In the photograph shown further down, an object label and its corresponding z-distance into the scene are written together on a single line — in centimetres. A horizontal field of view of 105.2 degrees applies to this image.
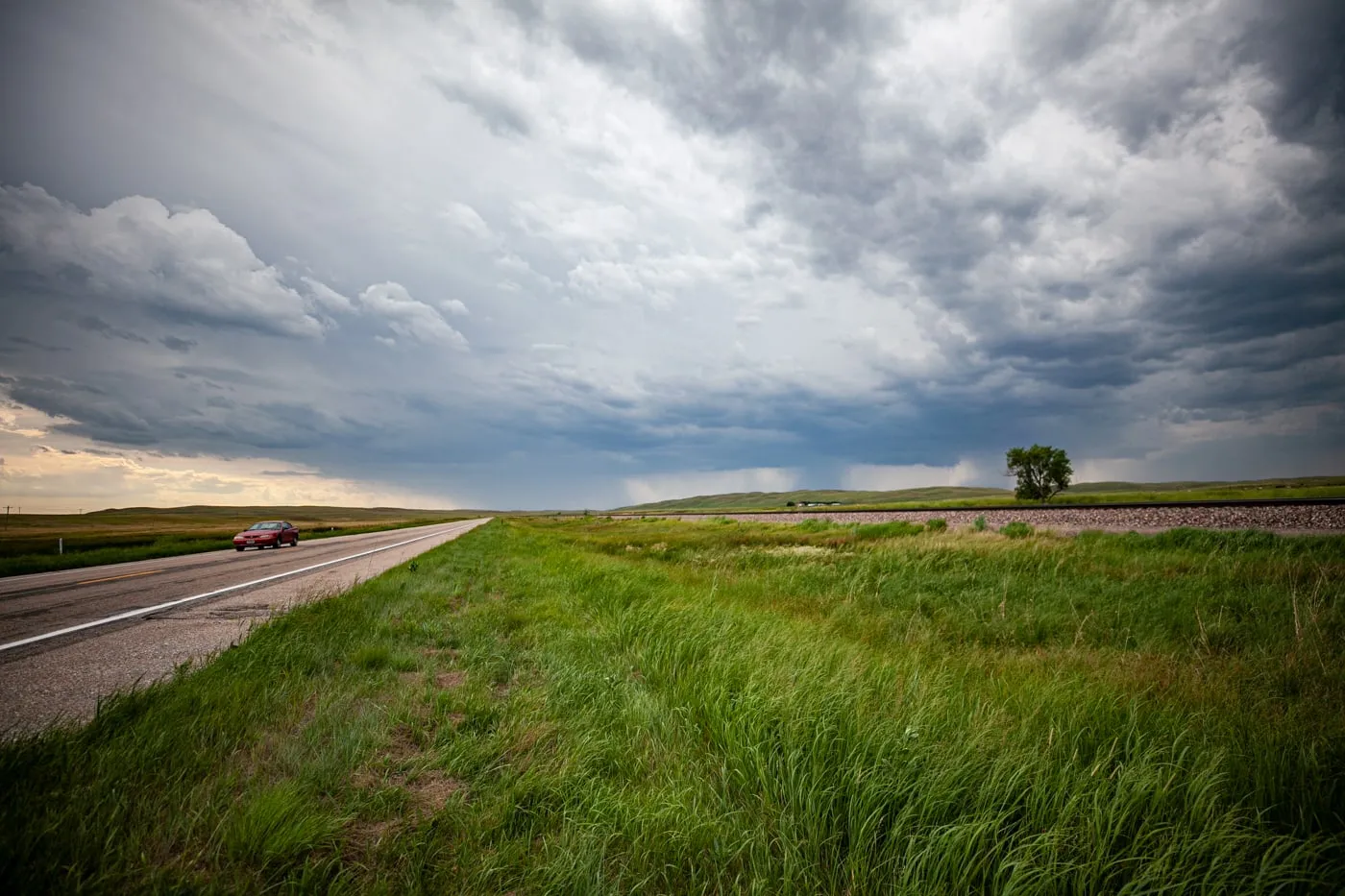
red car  2864
